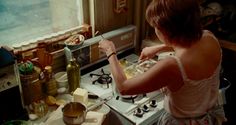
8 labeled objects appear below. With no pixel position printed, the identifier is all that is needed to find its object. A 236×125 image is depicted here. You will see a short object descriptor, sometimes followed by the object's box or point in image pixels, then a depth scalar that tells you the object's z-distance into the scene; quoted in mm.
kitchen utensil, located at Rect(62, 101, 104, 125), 1420
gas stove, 1549
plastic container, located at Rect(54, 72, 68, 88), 1754
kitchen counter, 1463
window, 1633
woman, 1164
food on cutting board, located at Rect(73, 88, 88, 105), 1575
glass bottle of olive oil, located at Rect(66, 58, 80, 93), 1695
